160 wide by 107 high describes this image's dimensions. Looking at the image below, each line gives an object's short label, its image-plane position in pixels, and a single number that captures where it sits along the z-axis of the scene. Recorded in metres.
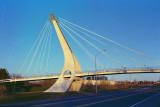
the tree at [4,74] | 75.74
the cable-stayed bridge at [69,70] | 50.75
